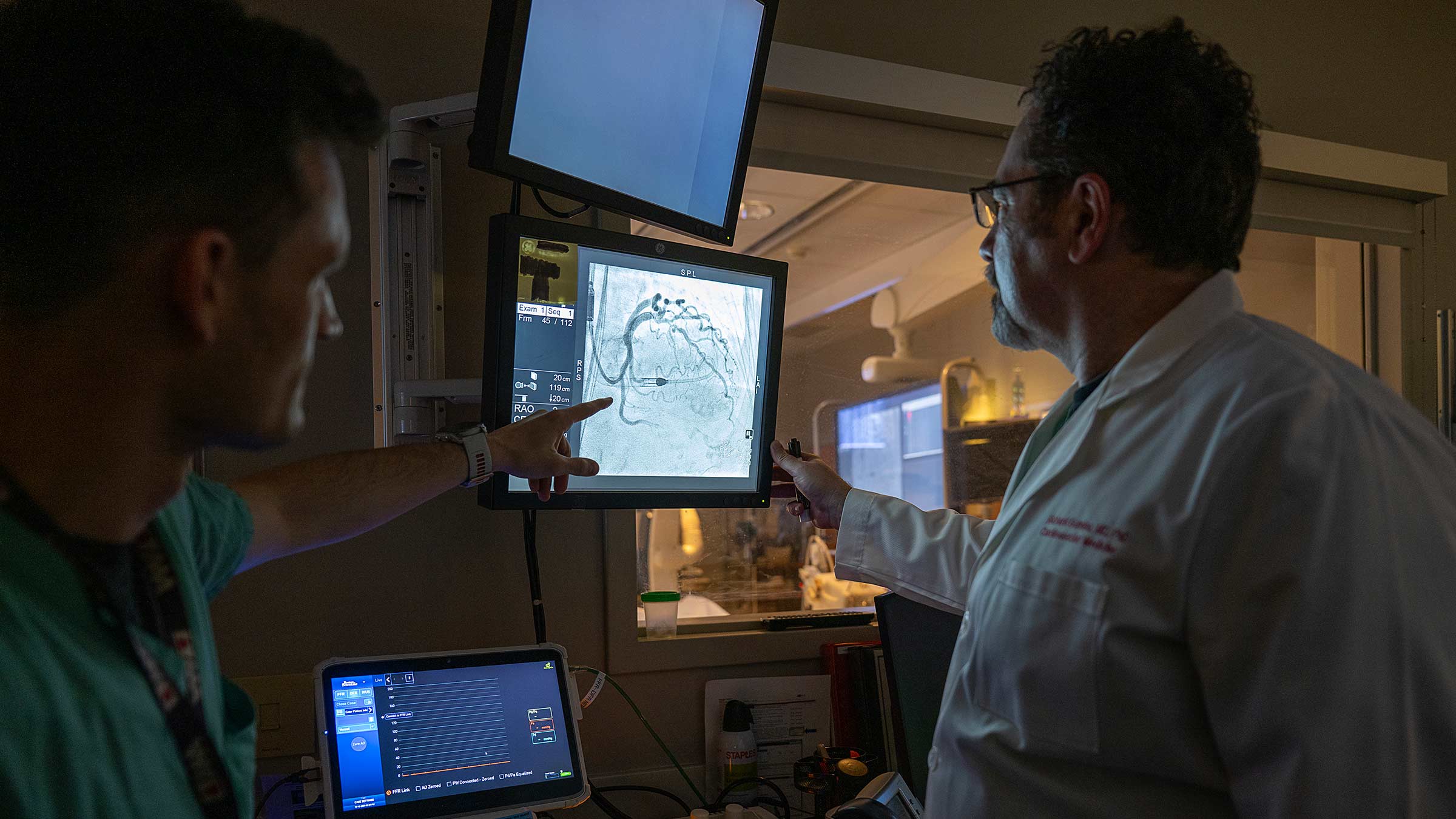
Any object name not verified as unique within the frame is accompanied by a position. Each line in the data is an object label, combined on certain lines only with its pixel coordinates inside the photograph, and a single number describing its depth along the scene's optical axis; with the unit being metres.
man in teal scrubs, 0.57
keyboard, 1.91
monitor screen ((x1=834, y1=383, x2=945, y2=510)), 2.35
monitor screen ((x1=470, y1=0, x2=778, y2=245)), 1.22
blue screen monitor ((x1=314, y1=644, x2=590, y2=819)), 1.29
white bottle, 1.72
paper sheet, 1.80
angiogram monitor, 1.34
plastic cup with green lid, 1.80
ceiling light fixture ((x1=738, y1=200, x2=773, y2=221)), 2.85
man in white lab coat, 0.81
